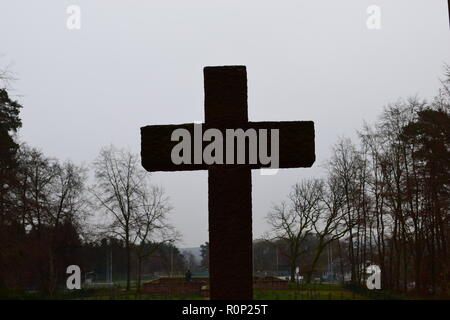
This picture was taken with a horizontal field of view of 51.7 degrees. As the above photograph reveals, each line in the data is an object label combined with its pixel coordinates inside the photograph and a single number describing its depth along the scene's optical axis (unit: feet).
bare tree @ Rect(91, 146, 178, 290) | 88.48
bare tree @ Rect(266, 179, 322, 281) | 97.60
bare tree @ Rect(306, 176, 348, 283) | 90.81
